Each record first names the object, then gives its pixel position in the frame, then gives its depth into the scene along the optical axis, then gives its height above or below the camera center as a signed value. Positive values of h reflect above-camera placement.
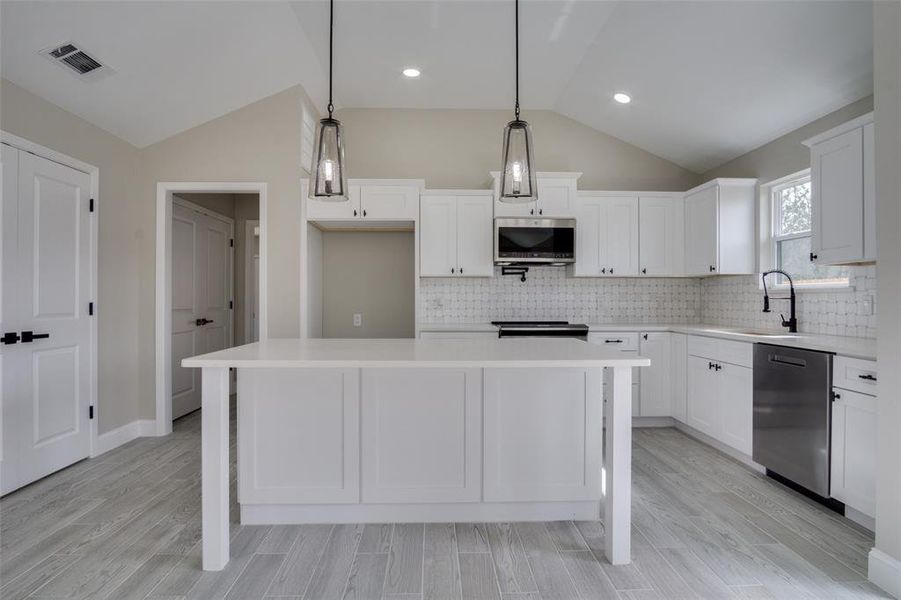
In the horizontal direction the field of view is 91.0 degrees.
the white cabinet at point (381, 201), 3.90 +0.85
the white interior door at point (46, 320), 2.64 -0.15
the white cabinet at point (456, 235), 4.06 +0.58
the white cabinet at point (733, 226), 3.71 +0.60
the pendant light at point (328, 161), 1.96 +0.61
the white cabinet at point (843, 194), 2.38 +0.59
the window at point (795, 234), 3.24 +0.50
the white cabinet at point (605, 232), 4.19 +0.62
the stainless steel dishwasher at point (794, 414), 2.40 -0.68
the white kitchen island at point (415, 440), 2.21 -0.72
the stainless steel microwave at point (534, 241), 3.98 +0.51
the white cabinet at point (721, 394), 3.03 -0.72
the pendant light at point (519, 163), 1.98 +0.60
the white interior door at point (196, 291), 4.17 +0.05
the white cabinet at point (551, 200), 4.03 +0.89
